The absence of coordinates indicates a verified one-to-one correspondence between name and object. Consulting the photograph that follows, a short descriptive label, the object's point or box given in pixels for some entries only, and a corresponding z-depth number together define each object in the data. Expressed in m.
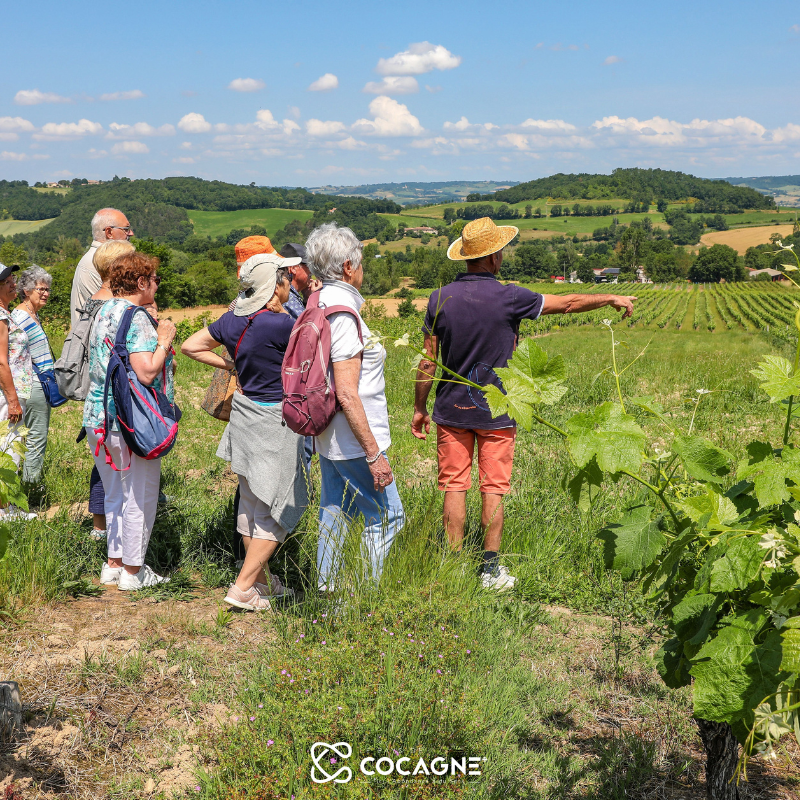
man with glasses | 4.08
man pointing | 3.33
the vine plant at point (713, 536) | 1.22
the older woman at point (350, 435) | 2.79
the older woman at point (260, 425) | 3.20
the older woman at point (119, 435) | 3.29
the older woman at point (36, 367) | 4.55
